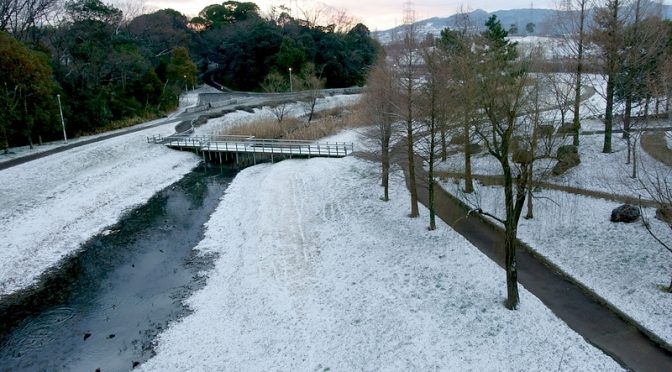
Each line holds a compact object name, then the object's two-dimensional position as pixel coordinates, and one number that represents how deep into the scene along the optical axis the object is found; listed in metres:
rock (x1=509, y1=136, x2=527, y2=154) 17.32
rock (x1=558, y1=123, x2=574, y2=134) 20.69
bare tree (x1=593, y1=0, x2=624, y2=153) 23.55
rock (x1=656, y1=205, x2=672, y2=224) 12.61
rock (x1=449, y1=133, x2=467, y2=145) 21.11
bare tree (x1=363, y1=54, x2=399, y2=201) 19.44
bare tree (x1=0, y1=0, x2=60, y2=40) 43.75
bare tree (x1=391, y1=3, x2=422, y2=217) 18.55
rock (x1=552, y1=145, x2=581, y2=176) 22.87
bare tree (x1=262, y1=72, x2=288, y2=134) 48.78
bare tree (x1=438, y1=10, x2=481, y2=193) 17.83
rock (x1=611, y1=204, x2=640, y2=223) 17.28
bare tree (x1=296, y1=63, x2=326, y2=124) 51.47
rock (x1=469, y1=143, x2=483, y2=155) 27.44
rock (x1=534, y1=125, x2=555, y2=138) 17.41
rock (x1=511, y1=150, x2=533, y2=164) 15.01
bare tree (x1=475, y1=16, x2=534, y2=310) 13.05
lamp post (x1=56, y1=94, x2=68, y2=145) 36.88
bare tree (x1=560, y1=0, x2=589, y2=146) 24.78
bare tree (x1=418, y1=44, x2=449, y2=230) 17.59
